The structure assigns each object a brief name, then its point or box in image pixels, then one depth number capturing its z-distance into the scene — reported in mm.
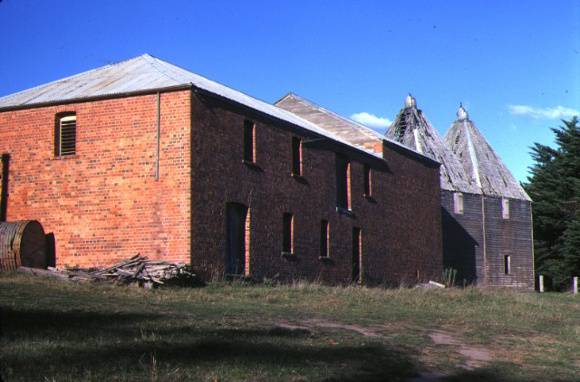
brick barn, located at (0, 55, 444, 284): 21891
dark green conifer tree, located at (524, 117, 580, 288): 52750
